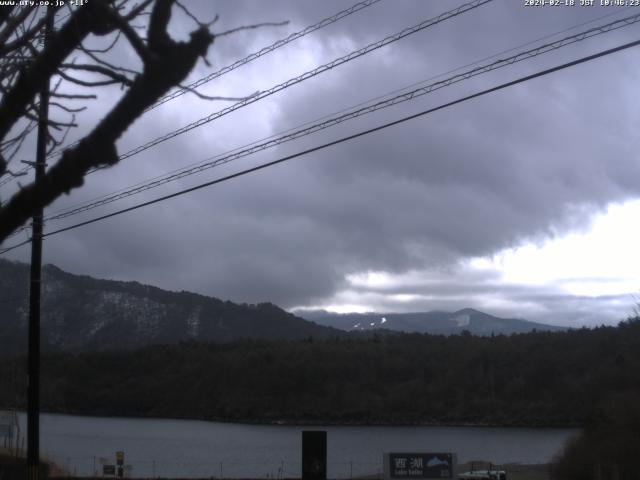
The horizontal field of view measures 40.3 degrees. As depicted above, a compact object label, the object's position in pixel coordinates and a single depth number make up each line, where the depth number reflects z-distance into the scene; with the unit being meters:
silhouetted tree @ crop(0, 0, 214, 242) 4.54
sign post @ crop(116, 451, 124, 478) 43.41
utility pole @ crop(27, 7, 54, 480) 19.84
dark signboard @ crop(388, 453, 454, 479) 25.12
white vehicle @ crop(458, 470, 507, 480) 39.34
